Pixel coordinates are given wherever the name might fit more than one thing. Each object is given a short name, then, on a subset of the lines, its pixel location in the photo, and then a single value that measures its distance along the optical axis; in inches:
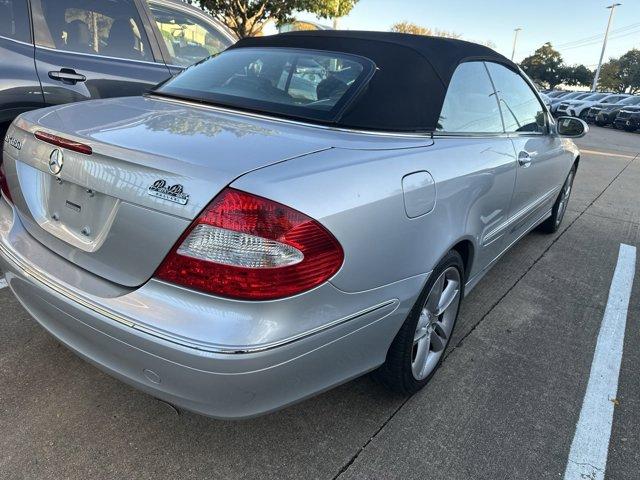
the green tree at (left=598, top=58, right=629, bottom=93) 2367.1
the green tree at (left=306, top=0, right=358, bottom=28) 727.1
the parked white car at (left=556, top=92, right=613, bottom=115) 1060.5
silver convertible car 59.5
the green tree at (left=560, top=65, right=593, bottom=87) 2460.6
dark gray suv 127.9
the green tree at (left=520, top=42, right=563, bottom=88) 2500.0
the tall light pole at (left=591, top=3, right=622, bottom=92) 1632.6
